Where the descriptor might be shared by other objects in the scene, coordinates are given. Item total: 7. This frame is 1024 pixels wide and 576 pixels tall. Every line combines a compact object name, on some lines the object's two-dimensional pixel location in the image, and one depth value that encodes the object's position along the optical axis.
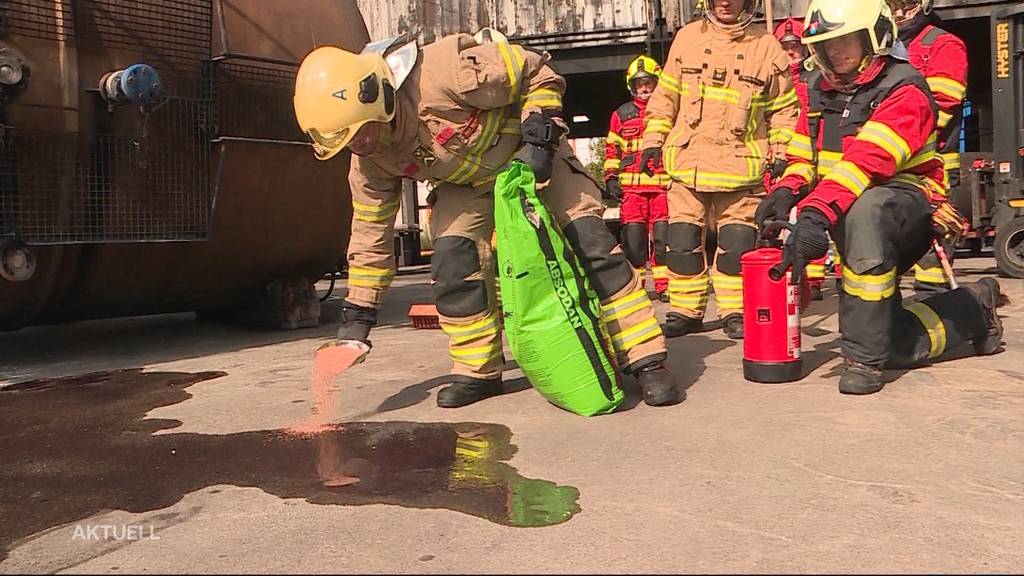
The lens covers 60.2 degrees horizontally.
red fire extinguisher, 3.70
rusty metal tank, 4.82
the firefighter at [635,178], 7.04
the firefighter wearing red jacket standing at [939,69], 4.68
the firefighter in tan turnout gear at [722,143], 4.96
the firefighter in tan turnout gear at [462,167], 3.24
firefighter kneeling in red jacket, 3.43
